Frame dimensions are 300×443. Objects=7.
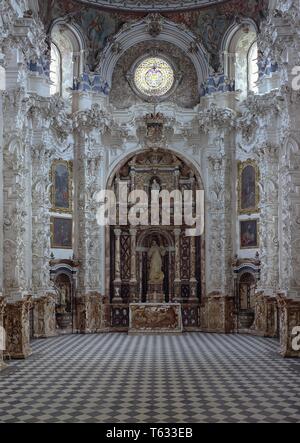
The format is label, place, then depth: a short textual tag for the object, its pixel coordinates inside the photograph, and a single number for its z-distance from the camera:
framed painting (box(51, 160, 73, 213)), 29.02
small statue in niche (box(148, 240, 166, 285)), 30.18
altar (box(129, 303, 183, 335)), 28.12
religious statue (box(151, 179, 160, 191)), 30.47
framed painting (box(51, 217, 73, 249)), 28.89
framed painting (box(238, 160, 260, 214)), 28.73
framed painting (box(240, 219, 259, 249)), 28.72
